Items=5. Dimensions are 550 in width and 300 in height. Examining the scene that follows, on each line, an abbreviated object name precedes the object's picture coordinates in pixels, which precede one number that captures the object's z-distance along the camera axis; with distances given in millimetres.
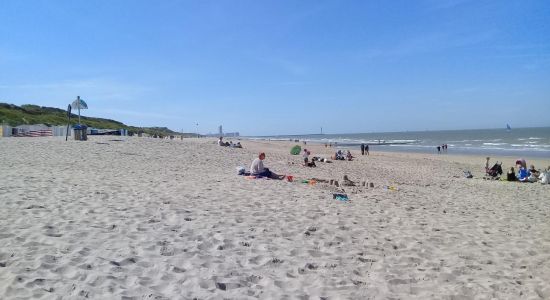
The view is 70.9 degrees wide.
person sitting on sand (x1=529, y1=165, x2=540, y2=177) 15672
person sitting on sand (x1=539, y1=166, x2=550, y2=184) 14219
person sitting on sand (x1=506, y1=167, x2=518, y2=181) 15094
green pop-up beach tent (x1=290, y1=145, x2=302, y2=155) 22859
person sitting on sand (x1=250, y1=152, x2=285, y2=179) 11492
